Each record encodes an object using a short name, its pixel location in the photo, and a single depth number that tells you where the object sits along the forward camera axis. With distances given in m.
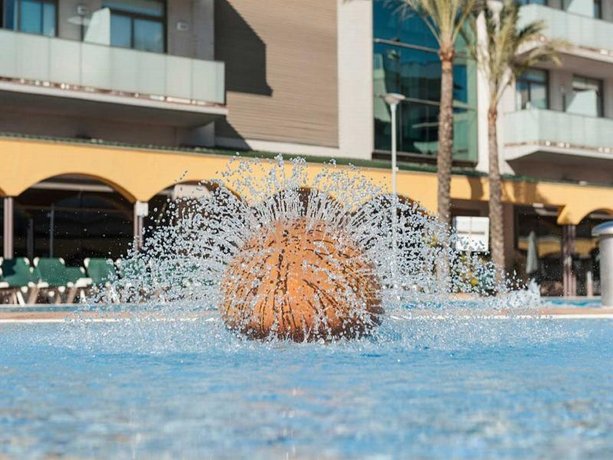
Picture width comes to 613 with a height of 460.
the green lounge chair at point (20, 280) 20.33
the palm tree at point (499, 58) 28.19
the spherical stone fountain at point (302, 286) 8.66
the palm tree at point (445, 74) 26.28
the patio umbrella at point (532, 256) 31.96
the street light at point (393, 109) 25.02
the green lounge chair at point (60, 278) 21.05
